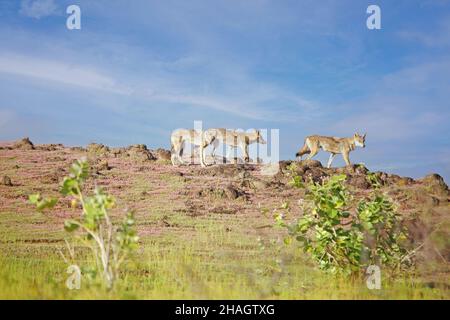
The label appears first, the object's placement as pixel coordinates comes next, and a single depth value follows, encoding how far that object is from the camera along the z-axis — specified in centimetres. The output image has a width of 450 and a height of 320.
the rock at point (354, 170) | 3528
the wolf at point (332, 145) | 3509
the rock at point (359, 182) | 3232
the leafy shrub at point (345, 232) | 1049
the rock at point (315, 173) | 3114
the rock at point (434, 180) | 3126
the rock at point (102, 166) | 3581
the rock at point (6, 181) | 2975
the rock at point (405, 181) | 3186
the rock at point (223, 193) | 2811
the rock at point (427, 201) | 1254
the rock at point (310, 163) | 3438
